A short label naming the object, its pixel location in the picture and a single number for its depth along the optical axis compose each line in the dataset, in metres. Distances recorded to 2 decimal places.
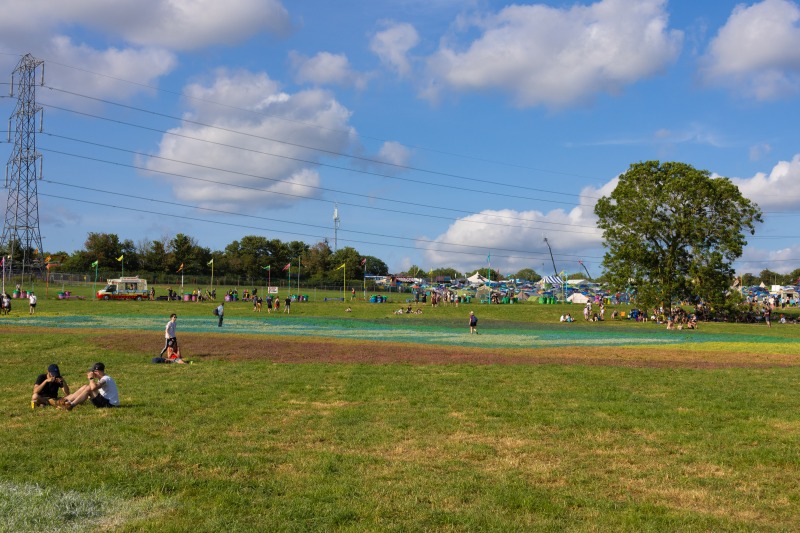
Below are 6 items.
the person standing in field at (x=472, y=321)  47.37
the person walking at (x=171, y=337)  26.53
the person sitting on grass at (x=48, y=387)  15.52
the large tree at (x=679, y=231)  70.50
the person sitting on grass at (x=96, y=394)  15.41
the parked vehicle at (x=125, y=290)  78.94
